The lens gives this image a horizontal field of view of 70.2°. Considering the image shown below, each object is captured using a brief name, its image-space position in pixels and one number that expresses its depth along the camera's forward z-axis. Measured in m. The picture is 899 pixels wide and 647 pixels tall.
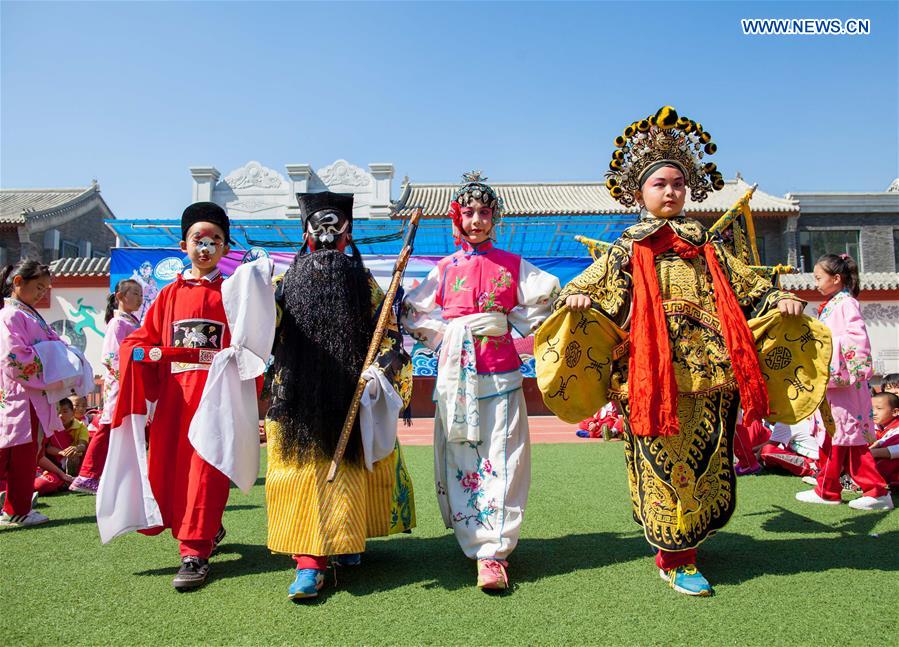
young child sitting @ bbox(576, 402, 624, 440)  9.73
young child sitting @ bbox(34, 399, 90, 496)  5.90
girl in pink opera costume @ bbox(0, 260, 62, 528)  4.62
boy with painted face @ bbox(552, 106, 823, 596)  3.10
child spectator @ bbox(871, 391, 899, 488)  5.26
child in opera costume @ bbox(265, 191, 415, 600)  3.13
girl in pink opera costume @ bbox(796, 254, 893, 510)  4.75
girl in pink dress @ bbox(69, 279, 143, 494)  5.65
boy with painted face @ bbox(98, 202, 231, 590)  3.29
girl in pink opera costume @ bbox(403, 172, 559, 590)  3.34
